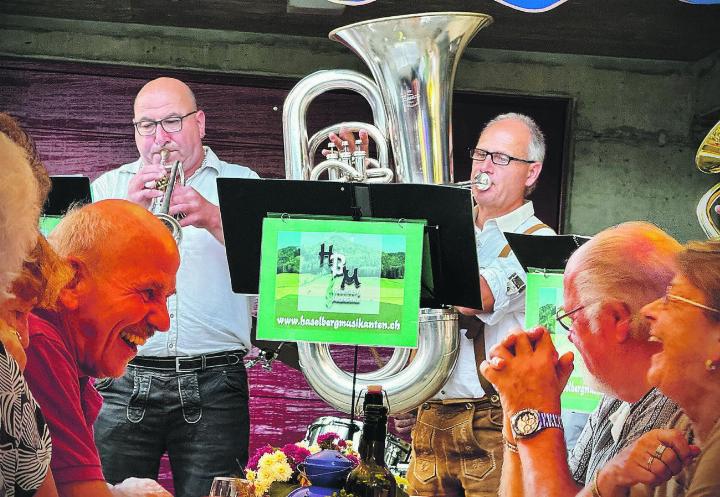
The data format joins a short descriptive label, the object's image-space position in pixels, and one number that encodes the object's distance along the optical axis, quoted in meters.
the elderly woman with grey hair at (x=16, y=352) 2.23
